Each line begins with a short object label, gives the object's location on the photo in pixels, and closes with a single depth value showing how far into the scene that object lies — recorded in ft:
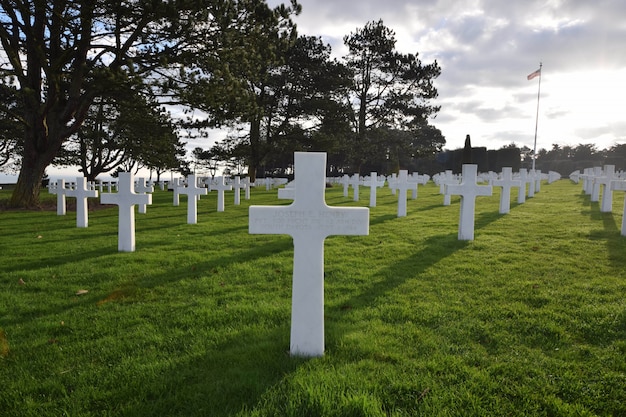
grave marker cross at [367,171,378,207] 42.86
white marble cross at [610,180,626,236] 25.04
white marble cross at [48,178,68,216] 36.87
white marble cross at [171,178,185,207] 48.08
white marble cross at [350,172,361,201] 50.78
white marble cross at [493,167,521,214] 34.73
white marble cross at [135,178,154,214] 48.72
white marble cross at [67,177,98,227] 30.14
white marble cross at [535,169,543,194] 59.30
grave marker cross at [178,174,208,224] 32.30
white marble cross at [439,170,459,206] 43.79
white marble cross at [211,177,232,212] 41.52
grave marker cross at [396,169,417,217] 34.65
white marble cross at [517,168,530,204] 43.28
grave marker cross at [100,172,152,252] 21.26
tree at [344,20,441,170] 95.40
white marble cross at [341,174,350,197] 56.42
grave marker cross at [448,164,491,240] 23.15
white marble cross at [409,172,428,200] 62.74
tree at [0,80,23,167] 39.19
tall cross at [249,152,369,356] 9.14
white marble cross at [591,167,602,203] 41.26
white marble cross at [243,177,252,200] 57.41
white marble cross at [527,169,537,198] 51.43
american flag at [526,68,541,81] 93.14
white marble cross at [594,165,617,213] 32.34
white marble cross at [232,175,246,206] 49.62
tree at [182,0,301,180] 35.06
